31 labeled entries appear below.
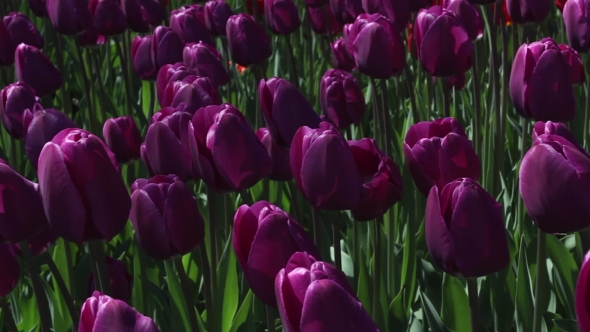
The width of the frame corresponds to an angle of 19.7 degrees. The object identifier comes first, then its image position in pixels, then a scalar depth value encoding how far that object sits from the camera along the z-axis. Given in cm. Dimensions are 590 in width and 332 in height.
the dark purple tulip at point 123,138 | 134
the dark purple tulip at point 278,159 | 122
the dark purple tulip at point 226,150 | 109
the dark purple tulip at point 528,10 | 147
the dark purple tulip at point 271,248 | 94
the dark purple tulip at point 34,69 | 152
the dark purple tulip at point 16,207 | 104
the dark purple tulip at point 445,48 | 136
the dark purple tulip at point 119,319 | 85
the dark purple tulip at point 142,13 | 183
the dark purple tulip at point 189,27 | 169
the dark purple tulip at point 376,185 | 108
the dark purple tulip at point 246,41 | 157
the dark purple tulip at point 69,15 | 169
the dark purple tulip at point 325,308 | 82
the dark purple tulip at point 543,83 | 123
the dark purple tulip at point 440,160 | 112
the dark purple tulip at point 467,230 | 99
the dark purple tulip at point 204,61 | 150
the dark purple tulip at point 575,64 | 151
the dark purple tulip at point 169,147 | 116
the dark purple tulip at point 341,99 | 136
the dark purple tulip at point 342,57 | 170
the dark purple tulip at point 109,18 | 175
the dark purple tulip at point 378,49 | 136
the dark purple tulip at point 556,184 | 97
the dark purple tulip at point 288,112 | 116
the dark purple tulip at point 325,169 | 103
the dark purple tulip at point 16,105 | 139
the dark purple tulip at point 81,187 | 101
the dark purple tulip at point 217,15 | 183
